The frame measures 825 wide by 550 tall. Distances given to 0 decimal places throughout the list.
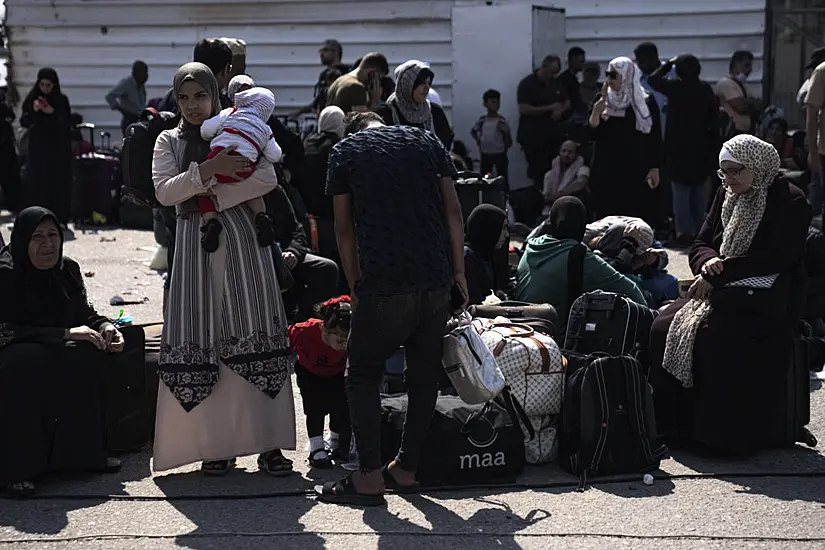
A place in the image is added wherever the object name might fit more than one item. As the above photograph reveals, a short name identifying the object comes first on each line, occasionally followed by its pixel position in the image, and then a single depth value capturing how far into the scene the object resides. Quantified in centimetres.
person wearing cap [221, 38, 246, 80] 802
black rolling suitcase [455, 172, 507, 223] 871
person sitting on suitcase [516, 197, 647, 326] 666
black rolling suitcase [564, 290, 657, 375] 610
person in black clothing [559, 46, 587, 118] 1398
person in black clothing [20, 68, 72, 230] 1268
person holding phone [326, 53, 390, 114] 877
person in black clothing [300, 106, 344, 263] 821
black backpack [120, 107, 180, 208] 578
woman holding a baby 539
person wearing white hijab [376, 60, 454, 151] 801
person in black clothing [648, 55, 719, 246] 1161
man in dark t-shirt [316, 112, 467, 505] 493
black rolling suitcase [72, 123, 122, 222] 1404
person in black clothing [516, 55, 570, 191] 1366
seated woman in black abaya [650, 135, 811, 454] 564
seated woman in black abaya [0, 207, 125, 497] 532
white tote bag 518
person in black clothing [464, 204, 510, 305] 670
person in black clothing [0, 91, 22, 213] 1376
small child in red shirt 568
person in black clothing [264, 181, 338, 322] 754
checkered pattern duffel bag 564
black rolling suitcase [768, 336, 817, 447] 576
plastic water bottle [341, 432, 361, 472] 566
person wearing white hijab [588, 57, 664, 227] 1039
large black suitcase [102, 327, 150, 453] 579
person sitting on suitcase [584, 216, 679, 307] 711
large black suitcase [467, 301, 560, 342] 612
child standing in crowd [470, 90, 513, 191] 1387
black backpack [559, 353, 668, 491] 547
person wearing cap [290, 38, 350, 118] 1106
